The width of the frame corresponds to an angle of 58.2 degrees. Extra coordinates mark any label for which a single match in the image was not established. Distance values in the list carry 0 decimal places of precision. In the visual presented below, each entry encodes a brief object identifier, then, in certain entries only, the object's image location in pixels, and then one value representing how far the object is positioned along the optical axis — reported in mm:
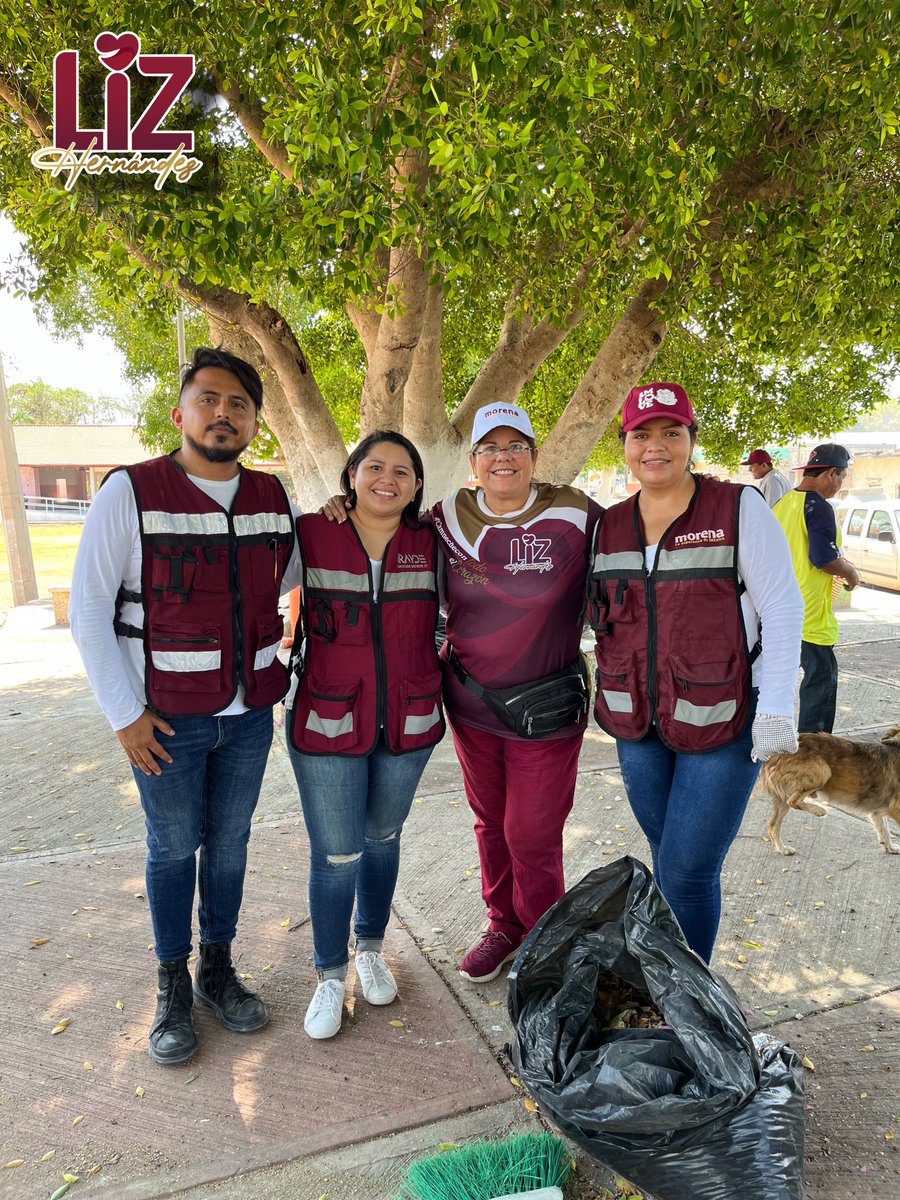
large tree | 4055
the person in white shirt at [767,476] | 8055
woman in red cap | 2482
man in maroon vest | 2584
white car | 16328
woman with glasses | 2838
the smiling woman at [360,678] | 2768
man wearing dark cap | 5641
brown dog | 4281
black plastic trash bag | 1972
